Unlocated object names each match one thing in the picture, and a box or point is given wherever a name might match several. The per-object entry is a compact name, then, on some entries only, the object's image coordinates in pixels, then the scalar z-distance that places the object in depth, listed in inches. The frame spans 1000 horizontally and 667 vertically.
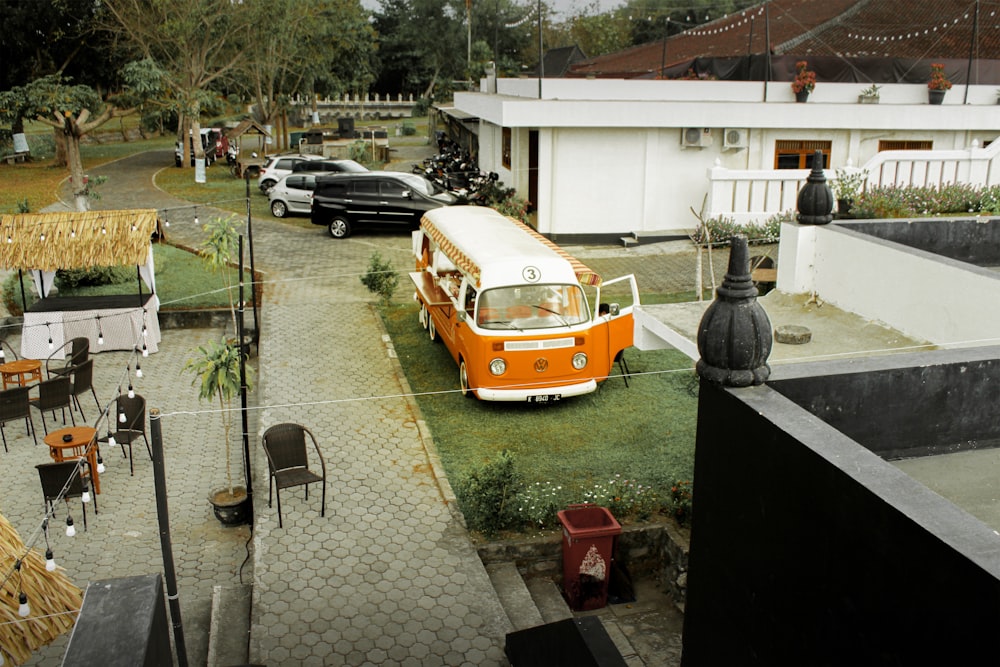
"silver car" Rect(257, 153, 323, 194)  1121.6
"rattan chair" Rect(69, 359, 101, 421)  483.2
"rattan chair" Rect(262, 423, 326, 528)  373.4
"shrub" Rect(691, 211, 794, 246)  760.3
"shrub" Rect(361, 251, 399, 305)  652.7
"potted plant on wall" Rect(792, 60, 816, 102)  832.3
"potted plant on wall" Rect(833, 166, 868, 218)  630.5
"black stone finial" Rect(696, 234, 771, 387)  173.2
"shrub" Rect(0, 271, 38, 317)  649.0
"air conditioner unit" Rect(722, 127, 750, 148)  837.2
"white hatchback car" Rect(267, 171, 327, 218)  999.0
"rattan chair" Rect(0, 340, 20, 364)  574.1
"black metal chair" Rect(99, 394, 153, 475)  421.4
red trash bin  331.3
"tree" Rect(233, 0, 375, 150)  1435.8
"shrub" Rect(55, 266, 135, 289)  687.1
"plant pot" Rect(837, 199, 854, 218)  621.1
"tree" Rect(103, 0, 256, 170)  1177.4
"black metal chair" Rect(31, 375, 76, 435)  452.4
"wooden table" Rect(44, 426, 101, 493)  398.3
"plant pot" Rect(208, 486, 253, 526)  377.7
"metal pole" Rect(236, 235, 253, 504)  372.8
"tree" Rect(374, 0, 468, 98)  2426.2
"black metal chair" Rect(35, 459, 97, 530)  356.5
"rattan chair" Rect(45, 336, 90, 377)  503.0
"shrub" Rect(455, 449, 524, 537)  356.5
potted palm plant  377.1
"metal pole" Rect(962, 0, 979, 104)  818.8
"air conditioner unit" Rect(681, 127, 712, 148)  831.1
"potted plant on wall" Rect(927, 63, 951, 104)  846.5
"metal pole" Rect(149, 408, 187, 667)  251.3
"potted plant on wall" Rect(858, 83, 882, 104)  856.3
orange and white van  457.7
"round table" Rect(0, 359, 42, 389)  497.5
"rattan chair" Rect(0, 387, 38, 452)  443.8
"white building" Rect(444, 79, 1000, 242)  797.9
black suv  893.8
